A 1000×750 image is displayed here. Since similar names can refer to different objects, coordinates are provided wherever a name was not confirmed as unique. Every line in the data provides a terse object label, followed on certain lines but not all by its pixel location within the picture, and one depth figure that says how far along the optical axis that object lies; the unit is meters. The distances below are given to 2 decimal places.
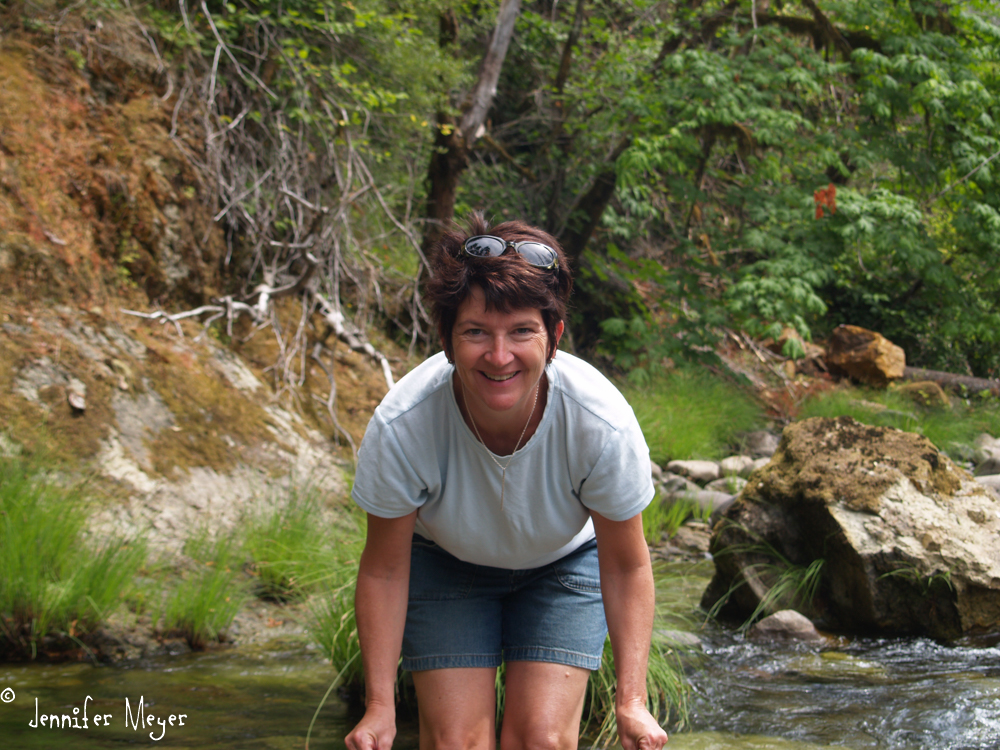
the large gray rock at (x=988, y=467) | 7.32
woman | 1.88
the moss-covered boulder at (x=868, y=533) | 3.88
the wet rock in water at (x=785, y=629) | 3.95
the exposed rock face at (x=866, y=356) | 10.82
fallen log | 10.80
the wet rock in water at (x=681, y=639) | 3.29
